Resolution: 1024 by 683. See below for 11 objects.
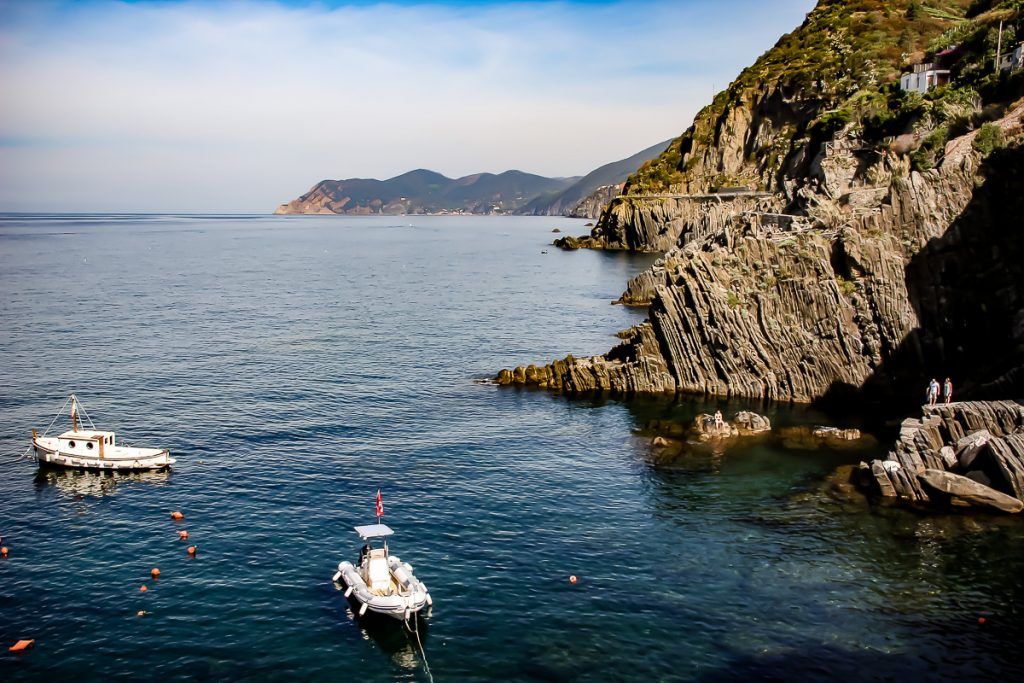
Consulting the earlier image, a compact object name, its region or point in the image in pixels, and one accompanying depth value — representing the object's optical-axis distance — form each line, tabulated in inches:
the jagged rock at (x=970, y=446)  2214.6
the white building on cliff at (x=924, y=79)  5007.4
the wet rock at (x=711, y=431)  2861.7
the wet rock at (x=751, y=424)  2901.1
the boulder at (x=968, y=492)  2112.5
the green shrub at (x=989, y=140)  3142.2
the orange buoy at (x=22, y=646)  1592.0
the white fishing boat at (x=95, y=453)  2586.1
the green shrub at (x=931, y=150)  3880.4
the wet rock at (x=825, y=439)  2716.5
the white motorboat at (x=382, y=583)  1665.8
